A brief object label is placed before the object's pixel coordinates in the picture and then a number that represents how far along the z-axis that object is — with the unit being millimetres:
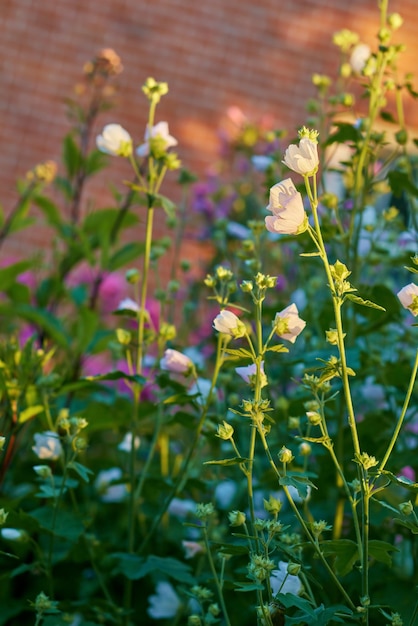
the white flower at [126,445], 2435
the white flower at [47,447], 2170
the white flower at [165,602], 2282
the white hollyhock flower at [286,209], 1834
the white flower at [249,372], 1954
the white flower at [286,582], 1939
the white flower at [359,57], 2466
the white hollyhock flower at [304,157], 1819
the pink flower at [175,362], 2143
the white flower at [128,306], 2267
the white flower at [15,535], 2120
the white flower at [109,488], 2522
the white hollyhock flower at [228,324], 1919
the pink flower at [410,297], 1862
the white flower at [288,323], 1925
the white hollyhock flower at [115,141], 2269
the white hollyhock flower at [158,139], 2264
